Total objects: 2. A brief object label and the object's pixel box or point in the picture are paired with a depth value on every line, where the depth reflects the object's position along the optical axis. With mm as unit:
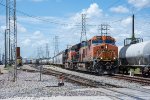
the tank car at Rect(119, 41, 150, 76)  32562
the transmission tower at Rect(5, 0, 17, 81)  30562
